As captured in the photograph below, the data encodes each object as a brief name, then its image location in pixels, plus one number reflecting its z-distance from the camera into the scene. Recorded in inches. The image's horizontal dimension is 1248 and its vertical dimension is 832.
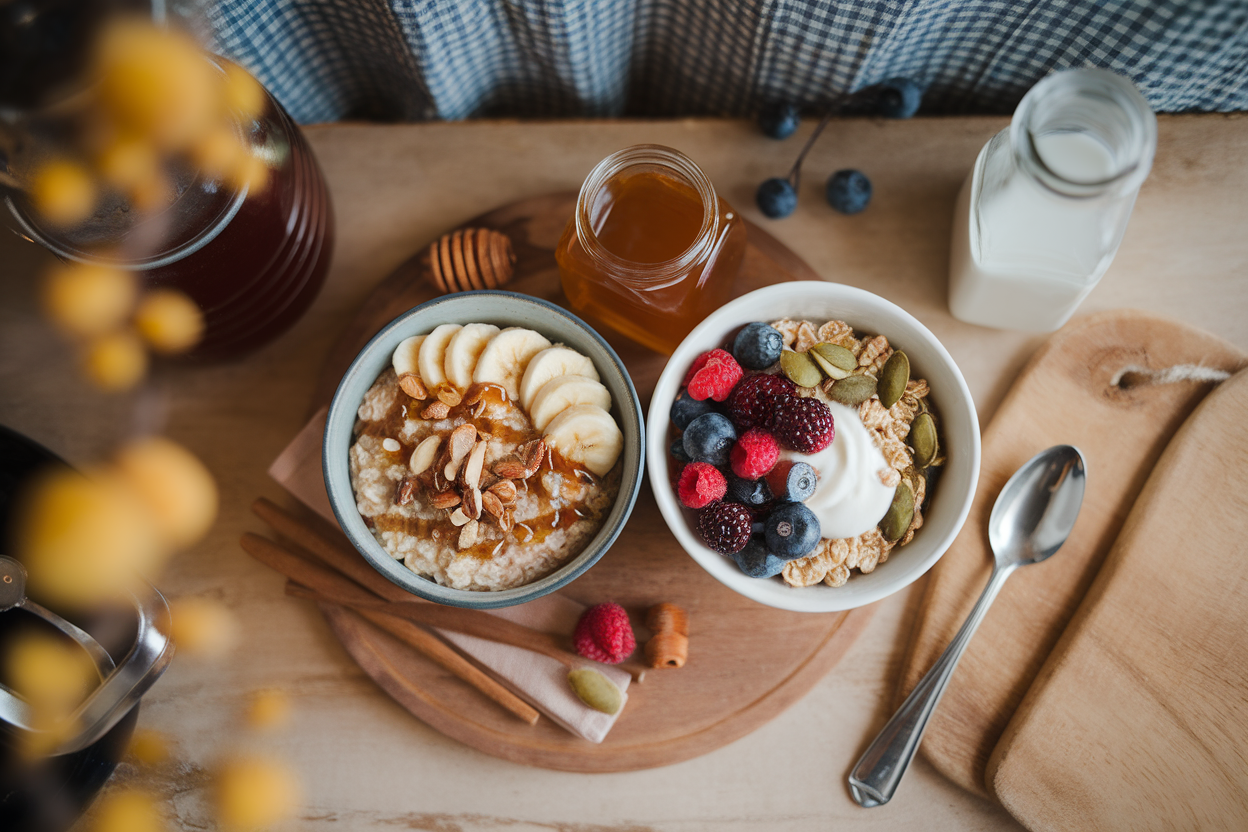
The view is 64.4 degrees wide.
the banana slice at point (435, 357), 16.8
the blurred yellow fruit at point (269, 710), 18.2
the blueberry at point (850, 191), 18.4
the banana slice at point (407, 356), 17.0
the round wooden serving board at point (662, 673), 17.6
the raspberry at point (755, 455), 15.6
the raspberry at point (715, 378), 16.1
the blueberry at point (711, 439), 15.9
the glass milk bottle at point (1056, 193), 14.8
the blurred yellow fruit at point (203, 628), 18.4
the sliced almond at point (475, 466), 16.1
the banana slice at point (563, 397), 16.5
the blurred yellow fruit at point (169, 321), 16.4
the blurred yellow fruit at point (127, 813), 17.8
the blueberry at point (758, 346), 16.3
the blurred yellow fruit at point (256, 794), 17.9
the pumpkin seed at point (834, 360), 16.4
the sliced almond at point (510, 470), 16.3
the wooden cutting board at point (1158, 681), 16.9
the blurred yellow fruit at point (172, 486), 18.8
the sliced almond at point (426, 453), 16.3
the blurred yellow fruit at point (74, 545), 16.7
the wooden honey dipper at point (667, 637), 17.1
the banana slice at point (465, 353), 16.7
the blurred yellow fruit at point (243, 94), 15.7
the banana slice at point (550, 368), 16.7
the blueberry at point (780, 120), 18.7
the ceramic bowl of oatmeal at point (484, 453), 16.2
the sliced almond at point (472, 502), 16.0
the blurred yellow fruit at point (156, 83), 13.2
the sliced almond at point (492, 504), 16.1
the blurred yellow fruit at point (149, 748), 18.0
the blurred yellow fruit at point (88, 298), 15.8
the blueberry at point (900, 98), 18.7
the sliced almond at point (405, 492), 16.4
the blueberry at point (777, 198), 18.5
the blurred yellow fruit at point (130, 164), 14.7
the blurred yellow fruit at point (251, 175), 15.7
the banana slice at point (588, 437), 16.3
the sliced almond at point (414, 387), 16.6
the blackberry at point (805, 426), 15.5
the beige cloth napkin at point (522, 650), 17.4
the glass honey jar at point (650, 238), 16.7
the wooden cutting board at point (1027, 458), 17.6
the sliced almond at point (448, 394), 16.5
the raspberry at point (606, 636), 17.0
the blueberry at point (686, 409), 16.5
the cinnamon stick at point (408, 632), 17.6
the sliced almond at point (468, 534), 16.2
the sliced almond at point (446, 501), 16.1
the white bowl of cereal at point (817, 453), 15.8
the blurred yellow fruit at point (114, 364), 18.5
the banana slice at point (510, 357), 16.6
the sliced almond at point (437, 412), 16.4
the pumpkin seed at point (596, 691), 17.2
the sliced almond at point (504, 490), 16.1
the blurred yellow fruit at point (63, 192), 14.7
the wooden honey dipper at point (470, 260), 18.4
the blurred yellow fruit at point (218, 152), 15.3
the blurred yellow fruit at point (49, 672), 16.5
